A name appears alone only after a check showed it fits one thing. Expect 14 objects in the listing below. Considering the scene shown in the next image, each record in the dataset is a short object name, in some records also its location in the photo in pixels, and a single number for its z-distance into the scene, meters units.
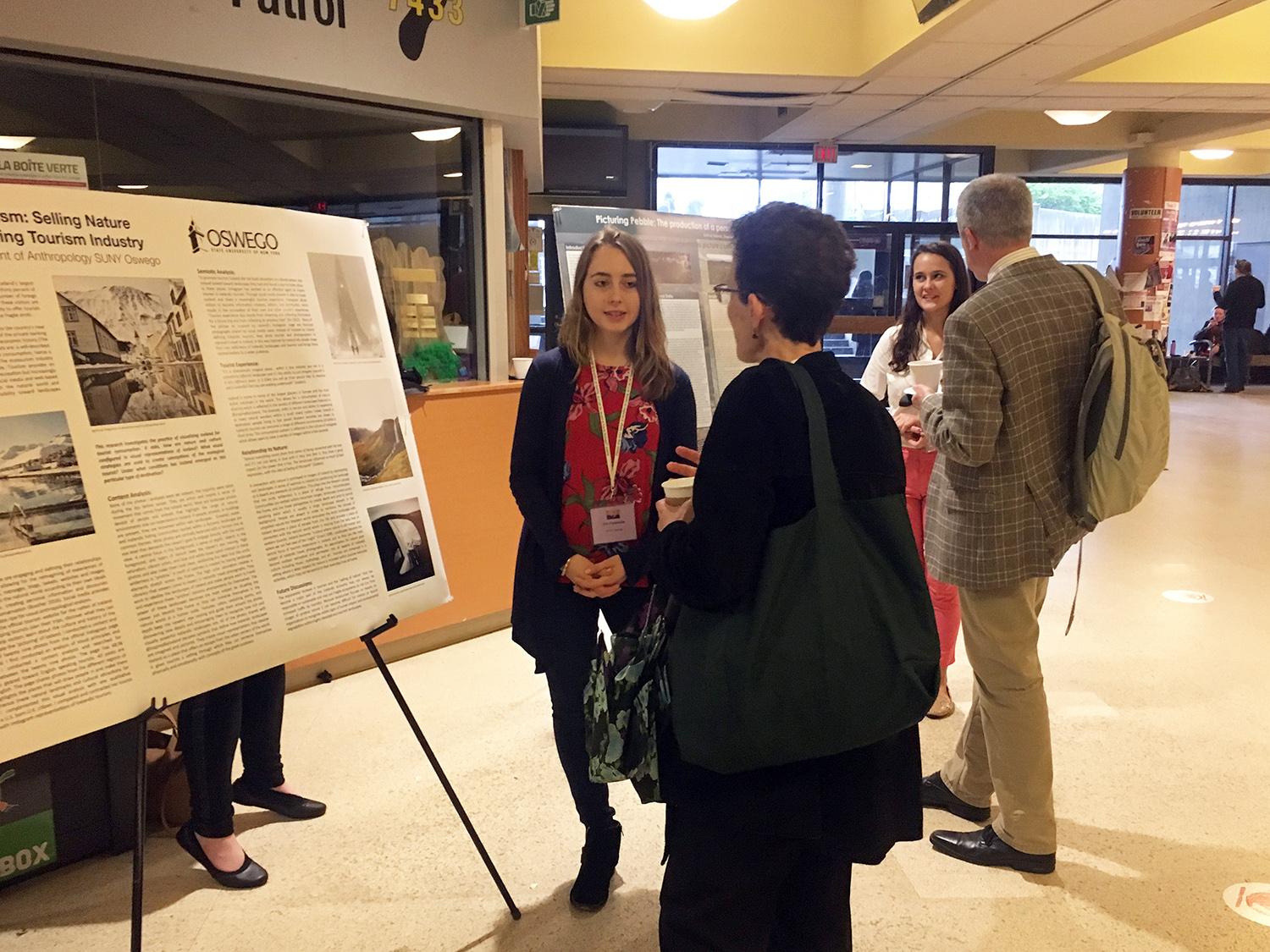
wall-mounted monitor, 8.04
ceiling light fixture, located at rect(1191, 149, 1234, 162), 10.39
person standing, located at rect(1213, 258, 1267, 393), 12.16
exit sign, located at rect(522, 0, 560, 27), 3.52
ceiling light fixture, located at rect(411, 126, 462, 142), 3.85
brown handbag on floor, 2.39
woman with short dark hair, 1.27
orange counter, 3.62
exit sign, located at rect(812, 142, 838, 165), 8.93
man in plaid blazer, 2.01
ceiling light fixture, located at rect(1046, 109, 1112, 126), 7.95
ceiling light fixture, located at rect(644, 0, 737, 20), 3.78
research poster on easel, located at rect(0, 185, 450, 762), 1.33
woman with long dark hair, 2.98
